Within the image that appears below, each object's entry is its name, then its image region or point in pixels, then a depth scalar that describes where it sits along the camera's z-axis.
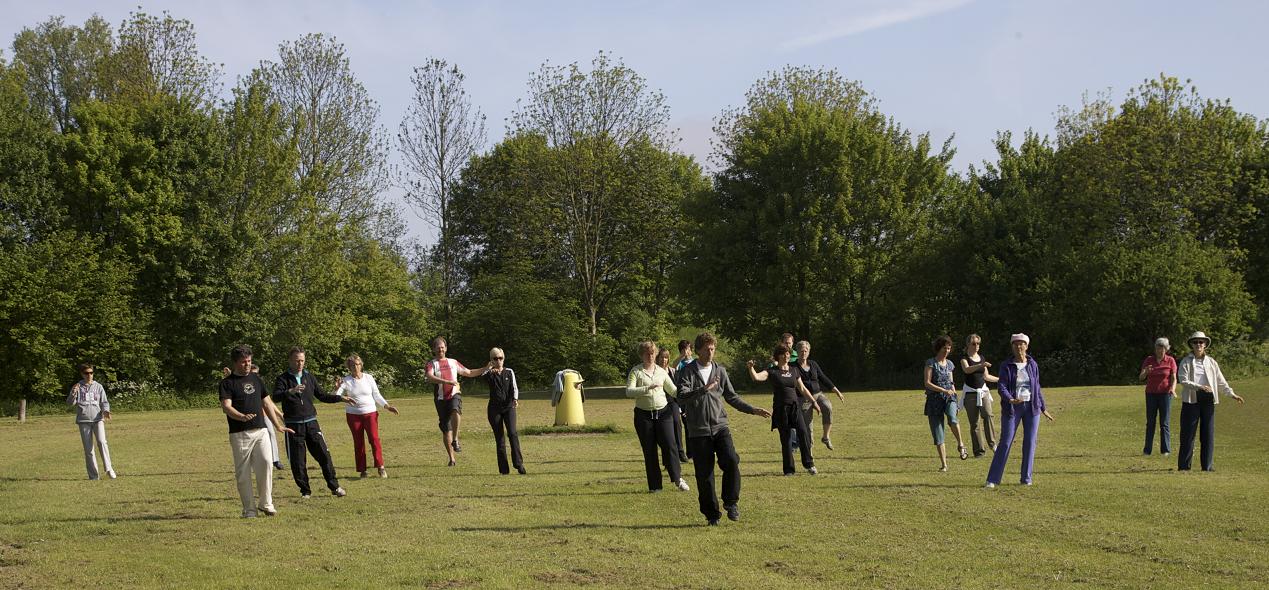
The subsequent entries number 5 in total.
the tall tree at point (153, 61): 54.84
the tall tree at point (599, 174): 61.97
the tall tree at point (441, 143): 65.12
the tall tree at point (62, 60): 56.84
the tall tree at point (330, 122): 58.28
